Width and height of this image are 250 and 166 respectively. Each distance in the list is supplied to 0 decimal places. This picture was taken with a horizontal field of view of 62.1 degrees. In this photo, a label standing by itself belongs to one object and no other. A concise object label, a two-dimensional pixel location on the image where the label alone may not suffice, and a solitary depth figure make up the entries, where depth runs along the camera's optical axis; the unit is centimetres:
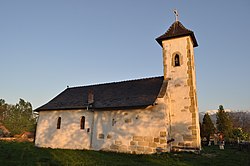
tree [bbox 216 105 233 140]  3925
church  1529
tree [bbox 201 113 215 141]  3447
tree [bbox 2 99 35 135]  4384
